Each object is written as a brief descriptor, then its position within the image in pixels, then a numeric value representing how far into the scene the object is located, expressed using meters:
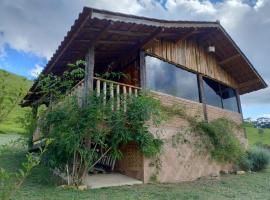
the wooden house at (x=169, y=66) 5.42
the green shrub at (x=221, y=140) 7.29
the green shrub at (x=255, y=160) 8.25
